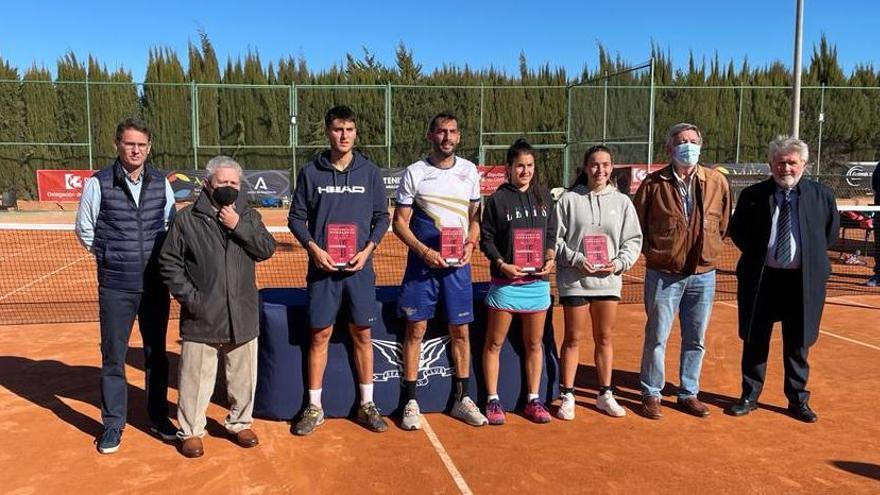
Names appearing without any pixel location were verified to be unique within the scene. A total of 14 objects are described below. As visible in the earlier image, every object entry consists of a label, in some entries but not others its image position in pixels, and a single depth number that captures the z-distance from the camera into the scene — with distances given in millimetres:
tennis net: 8383
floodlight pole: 10273
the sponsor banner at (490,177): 21859
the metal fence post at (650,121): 14109
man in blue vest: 4109
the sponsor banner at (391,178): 21427
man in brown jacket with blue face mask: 4695
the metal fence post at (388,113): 21892
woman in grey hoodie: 4625
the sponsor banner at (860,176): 21297
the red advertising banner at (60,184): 20938
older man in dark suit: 4695
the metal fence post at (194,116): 21391
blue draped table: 4672
